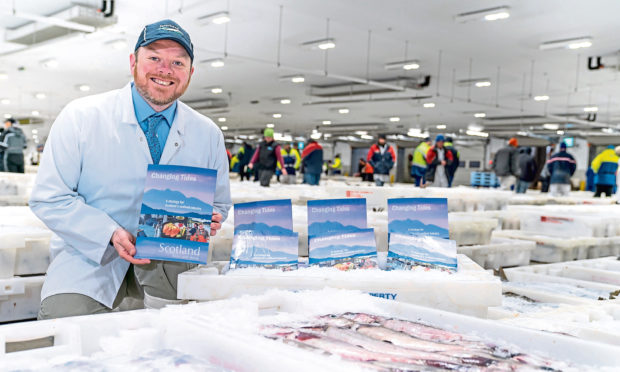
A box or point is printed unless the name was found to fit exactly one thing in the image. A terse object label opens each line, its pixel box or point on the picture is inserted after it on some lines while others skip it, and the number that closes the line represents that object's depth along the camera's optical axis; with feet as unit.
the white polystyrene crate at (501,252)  11.34
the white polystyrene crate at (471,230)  11.48
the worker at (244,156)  52.83
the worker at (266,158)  35.12
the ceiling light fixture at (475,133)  83.92
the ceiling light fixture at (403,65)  38.92
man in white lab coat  5.57
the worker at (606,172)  41.83
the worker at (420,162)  42.86
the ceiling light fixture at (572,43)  32.04
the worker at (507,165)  43.16
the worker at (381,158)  43.11
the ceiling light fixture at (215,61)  41.21
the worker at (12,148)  35.01
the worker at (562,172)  41.00
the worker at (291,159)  55.11
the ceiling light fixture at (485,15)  26.71
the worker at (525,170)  41.73
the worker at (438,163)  41.19
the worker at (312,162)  41.55
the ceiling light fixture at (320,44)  33.17
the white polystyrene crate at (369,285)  5.37
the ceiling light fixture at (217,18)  28.66
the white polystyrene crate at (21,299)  7.84
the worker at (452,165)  41.32
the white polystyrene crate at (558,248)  12.60
